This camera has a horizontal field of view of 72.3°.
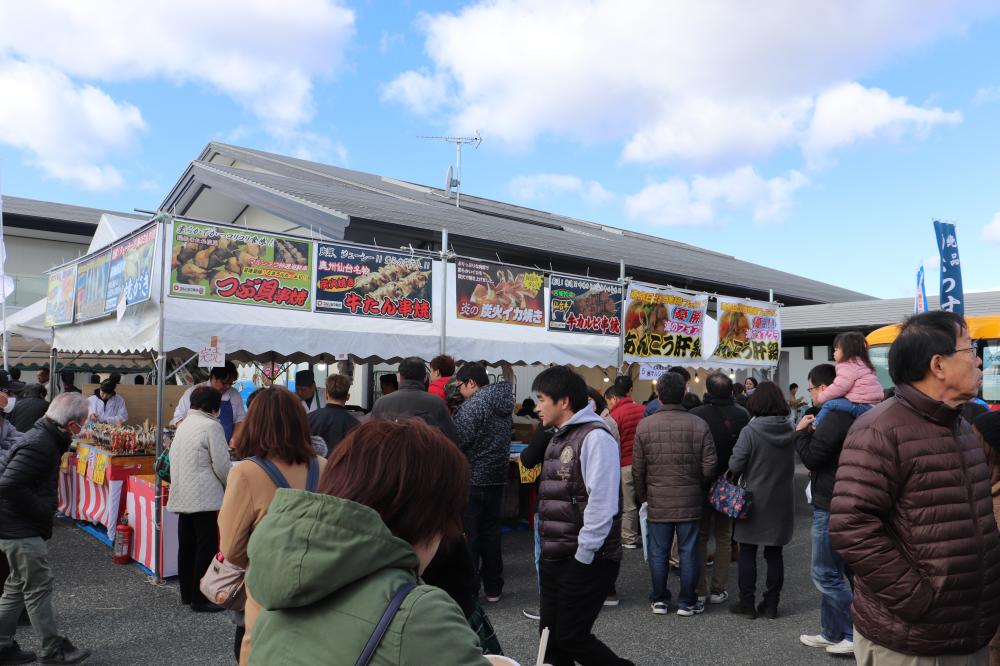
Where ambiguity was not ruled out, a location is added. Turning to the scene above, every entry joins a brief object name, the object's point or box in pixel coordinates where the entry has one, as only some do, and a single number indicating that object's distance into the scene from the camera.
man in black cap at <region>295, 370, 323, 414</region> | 8.02
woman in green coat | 1.14
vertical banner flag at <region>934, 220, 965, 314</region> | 10.06
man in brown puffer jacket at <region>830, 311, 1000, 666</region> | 2.32
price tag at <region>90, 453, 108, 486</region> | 7.48
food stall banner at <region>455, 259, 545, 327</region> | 7.77
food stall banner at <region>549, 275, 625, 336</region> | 8.48
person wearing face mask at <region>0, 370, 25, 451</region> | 5.46
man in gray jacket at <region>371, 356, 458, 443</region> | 5.23
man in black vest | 3.48
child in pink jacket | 4.41
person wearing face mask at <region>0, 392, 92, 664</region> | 4.12
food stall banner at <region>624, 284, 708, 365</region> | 8.98
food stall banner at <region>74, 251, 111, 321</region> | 7.32
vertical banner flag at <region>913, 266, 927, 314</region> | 11.48
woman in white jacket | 5.43
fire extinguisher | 6.86
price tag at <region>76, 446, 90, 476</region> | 8.20
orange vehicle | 11.64
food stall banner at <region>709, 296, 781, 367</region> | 10.08
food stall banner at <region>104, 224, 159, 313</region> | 6.07
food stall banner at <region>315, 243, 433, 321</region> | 6.89
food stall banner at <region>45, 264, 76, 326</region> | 8.47
